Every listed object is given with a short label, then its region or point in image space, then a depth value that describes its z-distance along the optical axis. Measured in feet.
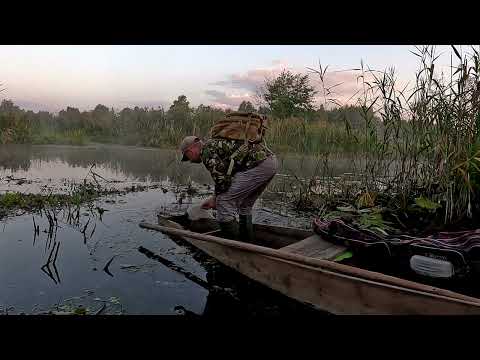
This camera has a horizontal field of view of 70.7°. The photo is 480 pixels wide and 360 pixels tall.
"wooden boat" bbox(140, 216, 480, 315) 6.70
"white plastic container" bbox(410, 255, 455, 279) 7.77
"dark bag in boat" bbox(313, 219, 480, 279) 7.70
